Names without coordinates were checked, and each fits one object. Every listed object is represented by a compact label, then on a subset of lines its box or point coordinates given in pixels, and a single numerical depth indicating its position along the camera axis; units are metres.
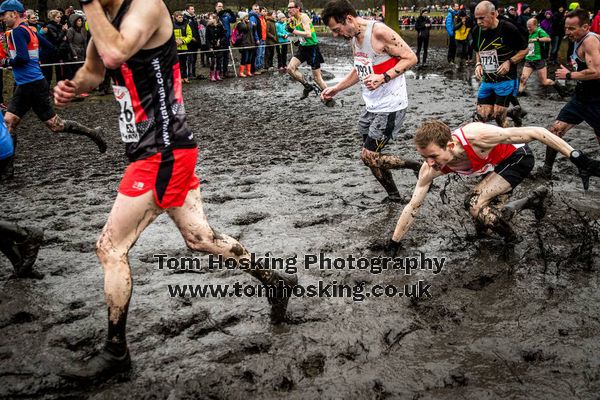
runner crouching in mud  3.72
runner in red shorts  2.70
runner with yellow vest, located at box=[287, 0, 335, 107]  10.94
